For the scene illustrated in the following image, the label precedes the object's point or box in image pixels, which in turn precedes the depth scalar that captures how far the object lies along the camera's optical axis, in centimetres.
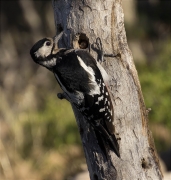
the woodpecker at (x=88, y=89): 732
